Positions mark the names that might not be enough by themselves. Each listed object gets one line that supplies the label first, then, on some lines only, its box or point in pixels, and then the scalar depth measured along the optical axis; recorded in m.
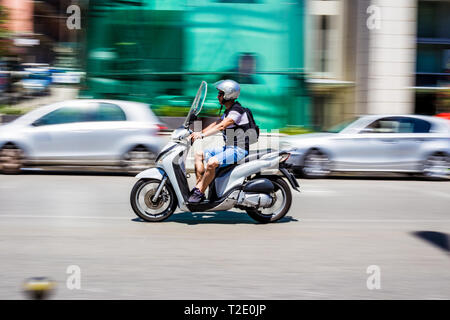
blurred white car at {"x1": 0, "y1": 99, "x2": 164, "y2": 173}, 12.87
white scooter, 7.66
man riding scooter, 7.54
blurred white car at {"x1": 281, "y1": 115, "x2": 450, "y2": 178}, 13.78
